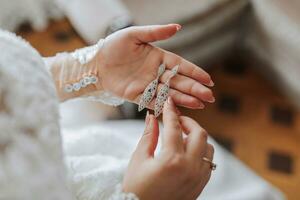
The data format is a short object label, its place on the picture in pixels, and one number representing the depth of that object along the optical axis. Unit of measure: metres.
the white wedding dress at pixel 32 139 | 0.52
